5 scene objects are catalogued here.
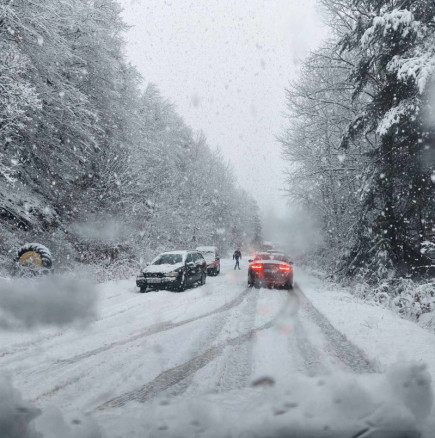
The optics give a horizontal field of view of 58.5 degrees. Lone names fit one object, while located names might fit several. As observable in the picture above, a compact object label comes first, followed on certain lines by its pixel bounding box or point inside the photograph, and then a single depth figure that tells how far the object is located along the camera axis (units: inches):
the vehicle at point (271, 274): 646.5
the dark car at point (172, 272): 571.2
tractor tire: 467.8
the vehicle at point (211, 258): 989.2
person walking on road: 1213.0
